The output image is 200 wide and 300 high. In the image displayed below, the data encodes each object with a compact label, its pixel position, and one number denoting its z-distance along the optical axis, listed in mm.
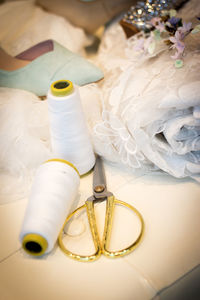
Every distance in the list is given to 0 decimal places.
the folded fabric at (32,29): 960
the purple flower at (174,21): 689
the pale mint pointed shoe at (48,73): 769
